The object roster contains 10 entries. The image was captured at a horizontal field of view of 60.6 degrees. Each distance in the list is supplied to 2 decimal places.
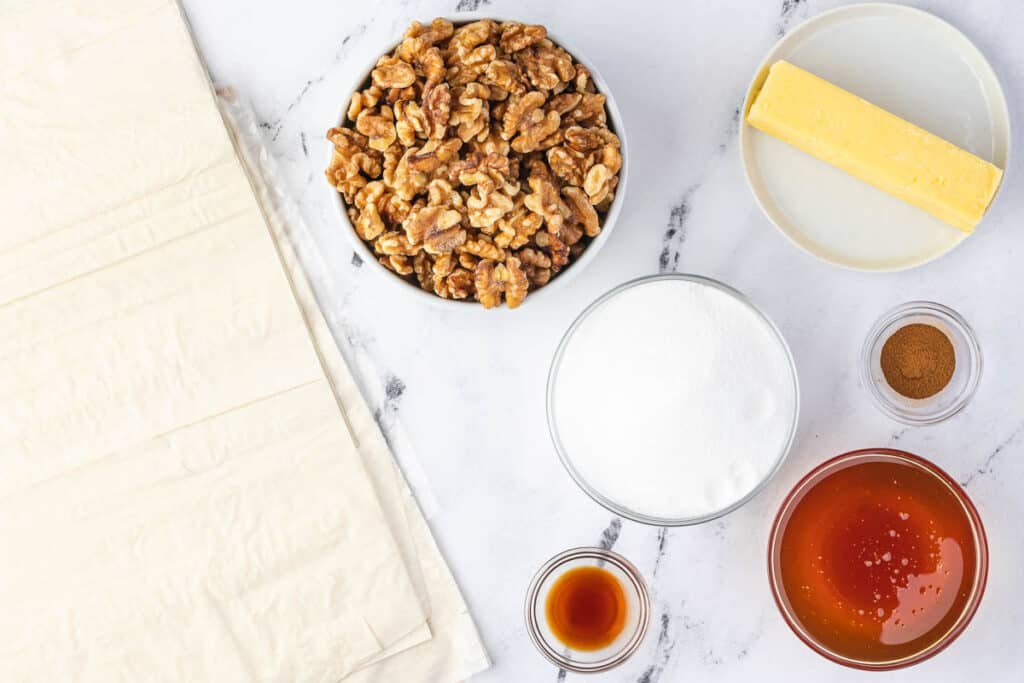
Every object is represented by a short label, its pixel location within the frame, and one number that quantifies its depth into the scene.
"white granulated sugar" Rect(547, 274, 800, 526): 1.05
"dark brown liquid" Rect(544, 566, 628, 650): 1.18
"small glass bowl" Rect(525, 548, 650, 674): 1.16
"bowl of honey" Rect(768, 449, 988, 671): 1.08
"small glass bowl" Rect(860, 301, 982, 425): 1.14
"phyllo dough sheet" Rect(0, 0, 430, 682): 1.18
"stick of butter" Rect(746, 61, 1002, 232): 1.05
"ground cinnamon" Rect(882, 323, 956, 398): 1.13
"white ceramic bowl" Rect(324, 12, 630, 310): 1.05
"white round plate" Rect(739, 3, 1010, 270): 1.11
